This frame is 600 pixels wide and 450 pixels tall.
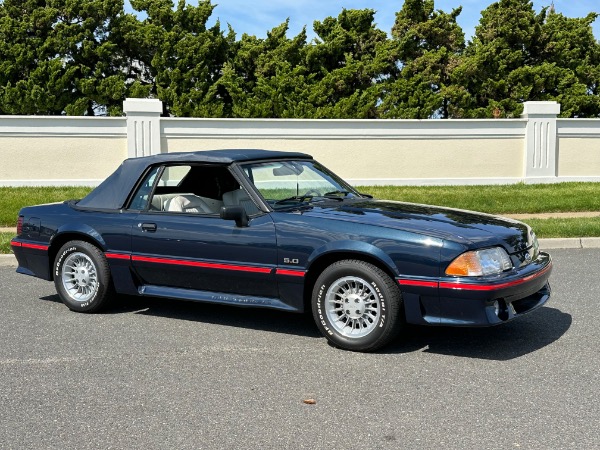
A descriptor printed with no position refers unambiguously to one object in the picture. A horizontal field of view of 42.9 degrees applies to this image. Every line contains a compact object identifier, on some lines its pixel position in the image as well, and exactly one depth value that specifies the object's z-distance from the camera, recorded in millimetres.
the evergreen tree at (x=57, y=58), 22781
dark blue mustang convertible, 5312
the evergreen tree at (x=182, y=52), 23594
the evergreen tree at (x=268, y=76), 23000
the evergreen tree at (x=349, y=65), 23266
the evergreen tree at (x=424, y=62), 23906
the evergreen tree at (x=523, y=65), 25375
